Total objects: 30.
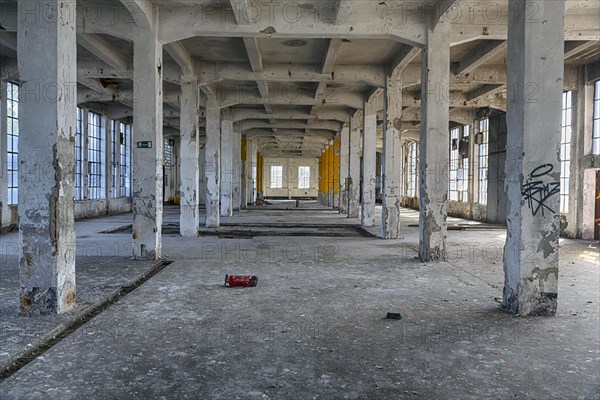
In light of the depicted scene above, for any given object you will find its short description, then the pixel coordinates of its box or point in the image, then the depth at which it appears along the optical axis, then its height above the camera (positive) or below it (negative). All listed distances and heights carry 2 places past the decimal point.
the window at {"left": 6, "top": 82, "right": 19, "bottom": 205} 13.69 +1.42
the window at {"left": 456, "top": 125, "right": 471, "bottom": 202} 21.00 +0.79
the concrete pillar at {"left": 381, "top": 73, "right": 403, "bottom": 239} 12.33 +0.85
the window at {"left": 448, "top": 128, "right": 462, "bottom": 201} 22.17 +1.38
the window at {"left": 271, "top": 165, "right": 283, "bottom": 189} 49.38 +1.19
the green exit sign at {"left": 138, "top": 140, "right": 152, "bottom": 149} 8.52 +0.77
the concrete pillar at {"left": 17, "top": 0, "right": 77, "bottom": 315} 4.94 +0.31
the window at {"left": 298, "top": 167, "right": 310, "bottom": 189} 49.56 +1.22
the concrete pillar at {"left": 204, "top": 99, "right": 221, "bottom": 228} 15.03 +0.82
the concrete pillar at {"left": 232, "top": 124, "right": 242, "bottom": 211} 23.53 +1.09
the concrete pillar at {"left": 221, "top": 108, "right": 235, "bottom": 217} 19.98 +1.09
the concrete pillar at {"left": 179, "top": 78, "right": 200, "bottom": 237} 12.08 +1.11
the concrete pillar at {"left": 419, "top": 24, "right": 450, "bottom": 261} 8.84 +0.84
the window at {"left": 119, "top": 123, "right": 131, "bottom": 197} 23.59 +1.41
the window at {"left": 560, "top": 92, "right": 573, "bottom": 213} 13.64 +1.28
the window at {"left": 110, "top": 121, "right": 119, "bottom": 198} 22.27 +1.39
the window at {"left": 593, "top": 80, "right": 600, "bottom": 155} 12.79 +1.97
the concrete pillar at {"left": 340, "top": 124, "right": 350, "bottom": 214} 22.41 +1.23
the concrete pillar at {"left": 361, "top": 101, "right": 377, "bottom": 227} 16.84 +1.32
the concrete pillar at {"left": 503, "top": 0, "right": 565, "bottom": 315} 5.19 +0.42
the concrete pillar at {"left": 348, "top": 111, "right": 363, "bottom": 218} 20.27 +1.03
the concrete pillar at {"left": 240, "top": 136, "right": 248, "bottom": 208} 27.03 +0.96
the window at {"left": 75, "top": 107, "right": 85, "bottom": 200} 19.02 +1.20
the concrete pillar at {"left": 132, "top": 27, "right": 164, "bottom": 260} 8.51 +0.79
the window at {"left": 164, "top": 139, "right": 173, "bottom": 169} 29.92 +2.19
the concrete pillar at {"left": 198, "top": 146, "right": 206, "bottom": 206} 31.56 +0.57
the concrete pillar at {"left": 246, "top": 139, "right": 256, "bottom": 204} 30.11 +1.23
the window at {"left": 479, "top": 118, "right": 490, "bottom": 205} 19.20 +1.42
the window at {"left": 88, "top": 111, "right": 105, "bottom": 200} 20.09 +1.34
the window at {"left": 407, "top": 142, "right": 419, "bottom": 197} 29.47 +1.28
